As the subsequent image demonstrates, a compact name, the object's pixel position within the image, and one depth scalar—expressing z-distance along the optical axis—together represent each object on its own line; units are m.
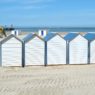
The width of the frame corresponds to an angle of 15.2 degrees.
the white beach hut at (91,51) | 16.72
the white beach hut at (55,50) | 16.05
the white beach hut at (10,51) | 15.44
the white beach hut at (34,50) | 15.72
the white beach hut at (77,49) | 16.39
